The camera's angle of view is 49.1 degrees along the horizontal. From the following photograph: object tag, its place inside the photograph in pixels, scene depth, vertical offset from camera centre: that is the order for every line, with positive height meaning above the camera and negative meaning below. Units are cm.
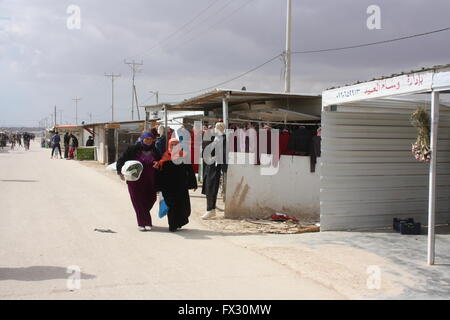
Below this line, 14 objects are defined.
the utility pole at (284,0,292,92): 2286 +408
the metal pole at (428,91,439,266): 634 -20
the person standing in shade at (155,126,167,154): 1326 +7
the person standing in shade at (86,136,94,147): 3547 +4
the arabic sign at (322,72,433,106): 650 +88
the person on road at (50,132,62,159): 3225 +7
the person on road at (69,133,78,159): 3114 -17
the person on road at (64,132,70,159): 3083 -11
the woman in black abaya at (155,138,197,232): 870 -67
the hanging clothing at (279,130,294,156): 1042 +6
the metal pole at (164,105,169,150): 1551 +97
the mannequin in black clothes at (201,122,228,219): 990 -42
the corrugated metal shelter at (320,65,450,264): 892 -35
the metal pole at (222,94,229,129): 1088 +80
